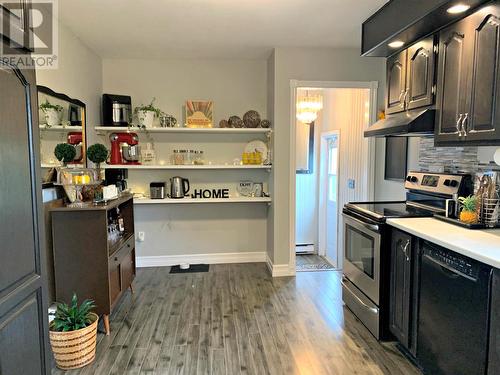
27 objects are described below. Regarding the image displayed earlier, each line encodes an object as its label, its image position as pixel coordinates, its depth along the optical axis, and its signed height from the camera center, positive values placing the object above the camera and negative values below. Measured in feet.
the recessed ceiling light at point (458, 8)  6.64 +2.96
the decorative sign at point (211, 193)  14.40 -1.38
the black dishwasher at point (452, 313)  5.57 -2.73
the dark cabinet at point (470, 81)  6.30 +1.58
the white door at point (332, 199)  16.75 -1.97
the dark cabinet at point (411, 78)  8.16 +2.13
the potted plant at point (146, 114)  13.21 +1.74
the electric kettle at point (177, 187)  13.75 -1.08
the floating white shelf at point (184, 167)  12.97 -0.27
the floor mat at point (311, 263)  14.96 -5.02
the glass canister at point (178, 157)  13.67 +0.11
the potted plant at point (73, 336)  7.51 -3.84
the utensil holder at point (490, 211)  7.00 -1.03
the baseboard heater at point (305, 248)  19.35 -4.92
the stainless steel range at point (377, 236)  8.40 -1.97
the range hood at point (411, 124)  8.02 +0.86
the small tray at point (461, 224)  7.04 -1.33
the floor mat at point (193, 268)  13.98 -4.45
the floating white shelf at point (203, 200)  13.39 -1.58
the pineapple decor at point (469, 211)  7.24 -1.08
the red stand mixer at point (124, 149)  13.08 +0.40
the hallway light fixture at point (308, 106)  15.07 +2.36
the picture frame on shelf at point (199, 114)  13.75 +1.83
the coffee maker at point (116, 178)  13.38 -0.71
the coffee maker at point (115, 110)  12.98 +1.88
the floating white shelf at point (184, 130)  12.88 +1.15
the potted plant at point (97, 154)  9.70 +0.16
